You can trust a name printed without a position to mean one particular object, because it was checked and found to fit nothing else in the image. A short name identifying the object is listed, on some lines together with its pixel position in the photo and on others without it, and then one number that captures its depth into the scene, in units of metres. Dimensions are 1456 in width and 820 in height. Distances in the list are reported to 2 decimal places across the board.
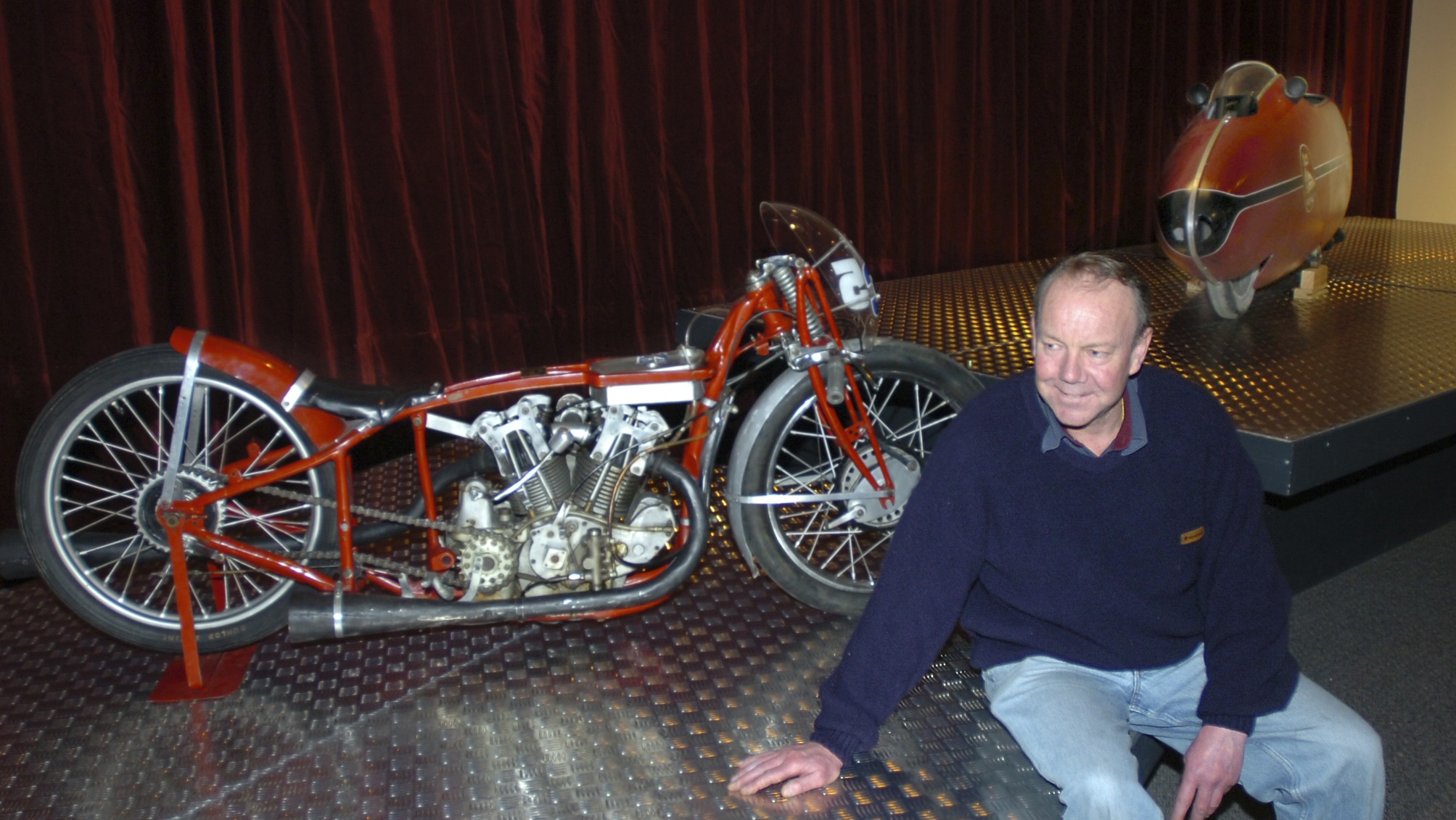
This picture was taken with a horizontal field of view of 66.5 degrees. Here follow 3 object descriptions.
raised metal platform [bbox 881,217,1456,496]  2.09
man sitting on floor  1.54
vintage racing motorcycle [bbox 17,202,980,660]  2.00
